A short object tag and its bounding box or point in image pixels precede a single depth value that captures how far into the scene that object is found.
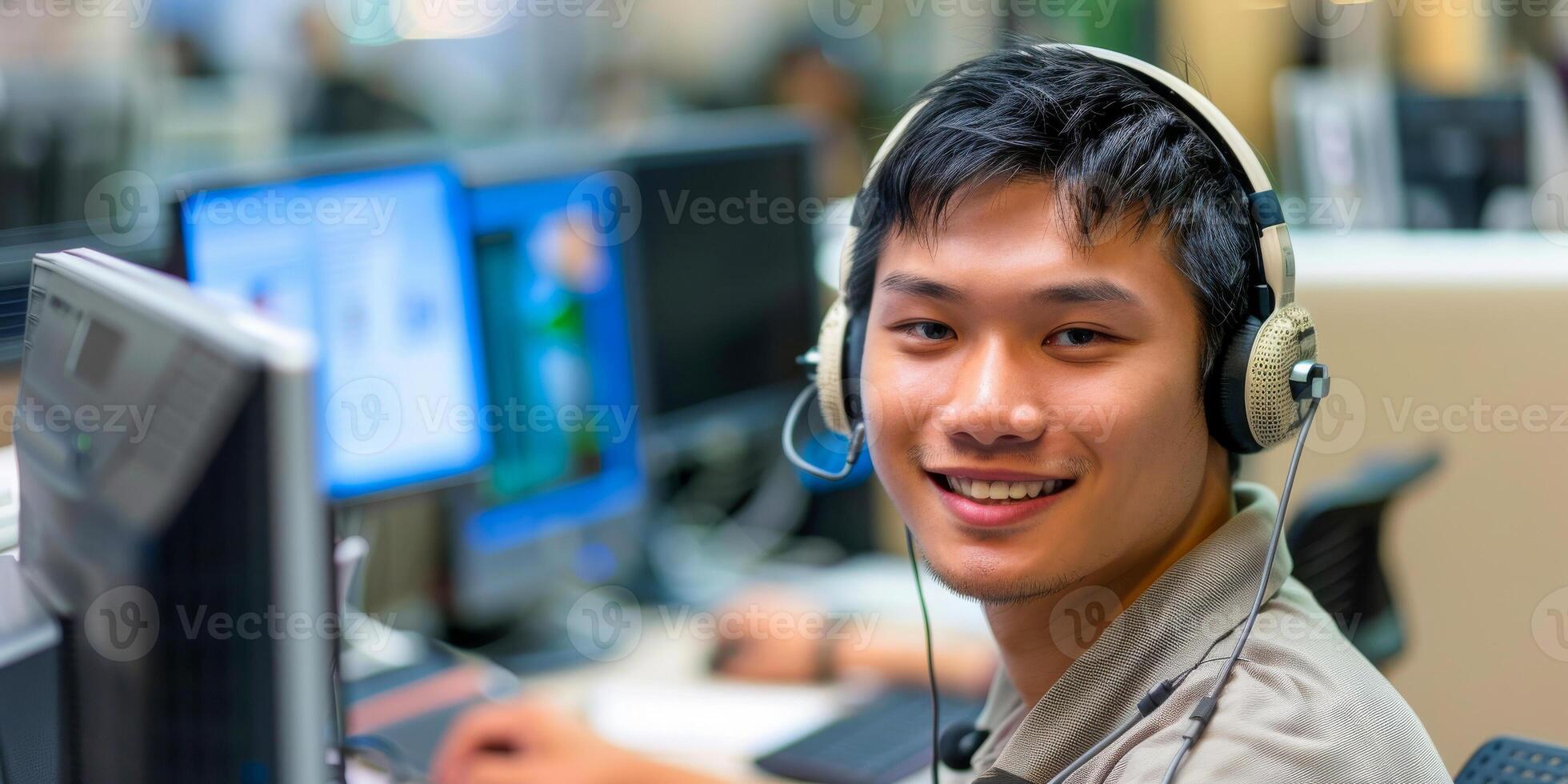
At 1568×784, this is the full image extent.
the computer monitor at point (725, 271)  1.93
